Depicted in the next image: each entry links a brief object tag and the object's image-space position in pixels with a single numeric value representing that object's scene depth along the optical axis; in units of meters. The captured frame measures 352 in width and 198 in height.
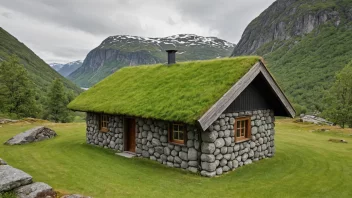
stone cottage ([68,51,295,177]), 11.37
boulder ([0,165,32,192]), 8.69
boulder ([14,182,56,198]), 8.51
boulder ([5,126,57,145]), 18.02
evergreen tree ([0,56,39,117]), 38.41
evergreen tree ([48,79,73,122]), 46.28
